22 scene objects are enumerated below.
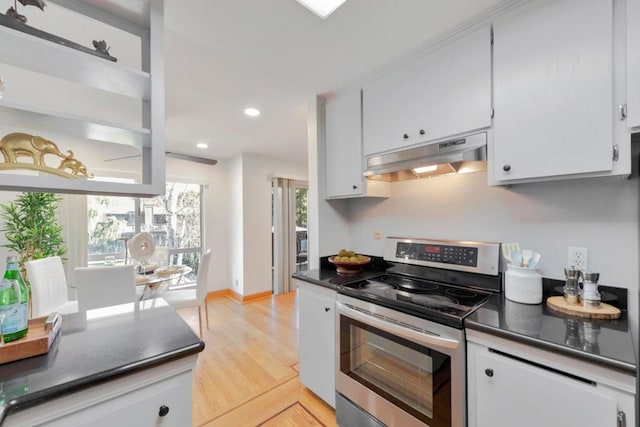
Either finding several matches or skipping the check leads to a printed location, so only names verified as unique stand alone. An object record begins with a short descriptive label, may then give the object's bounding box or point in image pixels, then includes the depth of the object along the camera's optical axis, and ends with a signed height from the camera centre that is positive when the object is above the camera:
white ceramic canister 1.27 -0.38
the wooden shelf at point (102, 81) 0.95 +0.60
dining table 2.68 -0.70
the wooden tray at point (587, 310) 1.07 -0.43
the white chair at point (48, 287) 2.22 -0.67
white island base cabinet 0.72 -0.59
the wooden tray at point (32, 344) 0.82 -0.43
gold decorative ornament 0.96 +0.24
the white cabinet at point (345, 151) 1.99 +0.50
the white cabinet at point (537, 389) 0.83 -0.64
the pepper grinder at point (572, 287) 1.19 -0.36
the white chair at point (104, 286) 2.19 -0.63
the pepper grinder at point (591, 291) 1.14 -0.36
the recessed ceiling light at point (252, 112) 2.50 +1.00
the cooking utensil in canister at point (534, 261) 1.31 -0.26
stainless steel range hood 1.42 +0.31
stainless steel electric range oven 1.17 -0.64
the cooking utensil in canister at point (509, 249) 1.40 -0.21
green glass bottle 0.85 -0.31
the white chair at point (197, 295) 2.85 -0.94
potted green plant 2.65 -0.13
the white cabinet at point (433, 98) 1.39 +0.70
